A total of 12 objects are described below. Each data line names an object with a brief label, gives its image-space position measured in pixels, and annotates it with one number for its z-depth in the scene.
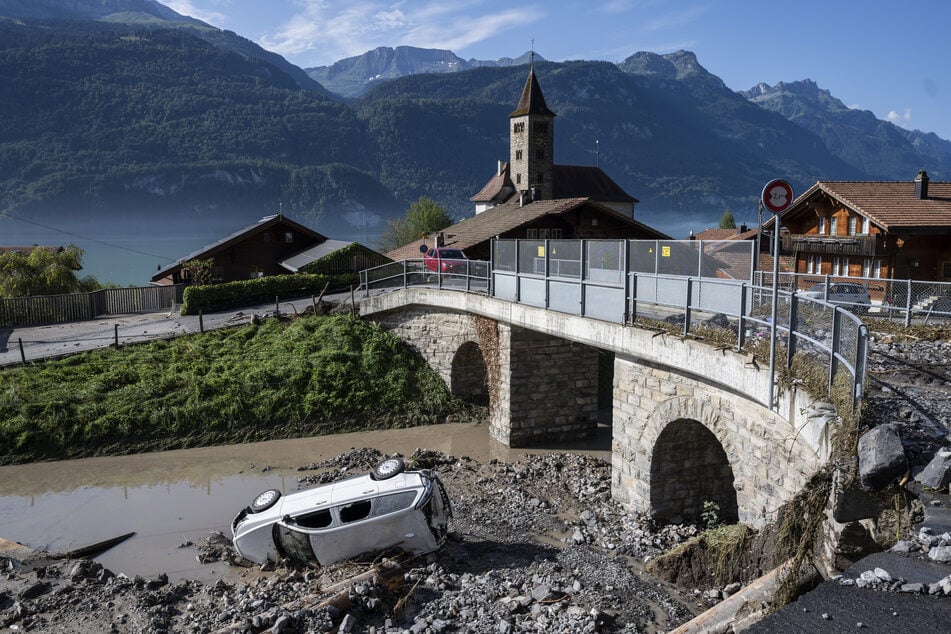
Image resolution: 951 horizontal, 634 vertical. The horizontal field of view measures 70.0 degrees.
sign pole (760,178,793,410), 8.59
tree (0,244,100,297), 33.84
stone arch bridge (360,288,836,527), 9.48
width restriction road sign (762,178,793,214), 8.80
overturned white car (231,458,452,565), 11.34
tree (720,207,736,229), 94.05
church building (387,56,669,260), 70.69
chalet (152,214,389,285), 34.84
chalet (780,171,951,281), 26.14
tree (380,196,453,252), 75.56
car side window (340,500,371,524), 11.38
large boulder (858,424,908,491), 5.69
